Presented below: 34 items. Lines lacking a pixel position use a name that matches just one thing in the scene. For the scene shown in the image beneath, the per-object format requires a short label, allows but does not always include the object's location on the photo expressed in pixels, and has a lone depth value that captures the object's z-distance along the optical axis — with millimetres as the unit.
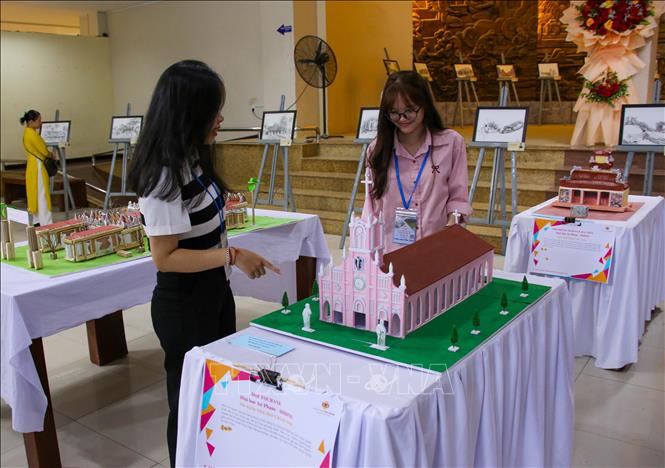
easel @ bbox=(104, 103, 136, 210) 7801
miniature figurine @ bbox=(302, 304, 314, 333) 1529
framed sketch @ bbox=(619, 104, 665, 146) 4371
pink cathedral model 1479
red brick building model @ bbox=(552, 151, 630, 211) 3201
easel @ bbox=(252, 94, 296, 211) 6398
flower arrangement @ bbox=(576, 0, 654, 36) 5176
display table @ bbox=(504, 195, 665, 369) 2947
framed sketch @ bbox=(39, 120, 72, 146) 8156
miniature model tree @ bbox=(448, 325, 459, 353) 1409
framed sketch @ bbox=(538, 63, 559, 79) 9711
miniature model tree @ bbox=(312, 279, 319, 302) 1759
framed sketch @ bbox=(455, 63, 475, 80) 9969
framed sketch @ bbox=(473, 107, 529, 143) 4953
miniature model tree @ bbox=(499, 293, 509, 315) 1672
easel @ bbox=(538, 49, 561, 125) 9938
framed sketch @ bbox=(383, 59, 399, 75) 9798
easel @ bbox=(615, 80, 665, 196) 4339
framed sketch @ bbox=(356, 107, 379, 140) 5949
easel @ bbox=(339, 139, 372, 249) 5633
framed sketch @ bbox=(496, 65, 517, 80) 9819
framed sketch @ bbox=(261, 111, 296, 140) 6652
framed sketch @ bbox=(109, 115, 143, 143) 8086
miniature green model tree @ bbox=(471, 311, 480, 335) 1528
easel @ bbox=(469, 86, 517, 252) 4996
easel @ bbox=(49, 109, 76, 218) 7999
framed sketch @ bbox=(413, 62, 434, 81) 10245
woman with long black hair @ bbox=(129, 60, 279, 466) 1554
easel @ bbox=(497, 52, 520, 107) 9880
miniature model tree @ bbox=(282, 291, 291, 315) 1686
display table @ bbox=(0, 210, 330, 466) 2076
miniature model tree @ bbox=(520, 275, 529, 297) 1860
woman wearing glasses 2359
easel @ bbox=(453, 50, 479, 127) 10084
